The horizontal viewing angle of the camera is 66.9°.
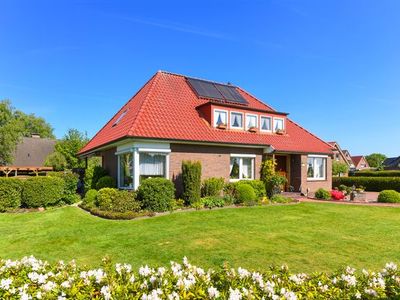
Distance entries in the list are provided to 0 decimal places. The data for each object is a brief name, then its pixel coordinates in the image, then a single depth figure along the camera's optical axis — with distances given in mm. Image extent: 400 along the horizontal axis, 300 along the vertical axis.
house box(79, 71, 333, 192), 15547
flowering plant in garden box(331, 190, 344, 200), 19469
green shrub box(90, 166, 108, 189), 19047
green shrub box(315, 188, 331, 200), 18761
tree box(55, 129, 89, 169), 35188
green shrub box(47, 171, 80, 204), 16969
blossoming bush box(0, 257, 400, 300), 3209
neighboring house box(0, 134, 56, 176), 44928
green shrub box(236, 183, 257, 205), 15555
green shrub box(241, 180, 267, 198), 16750
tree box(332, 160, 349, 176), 51219
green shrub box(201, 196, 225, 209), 14496
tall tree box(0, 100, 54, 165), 38531
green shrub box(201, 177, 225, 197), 15875
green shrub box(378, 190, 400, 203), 17109
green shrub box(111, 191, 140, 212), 12734
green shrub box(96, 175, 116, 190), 16692
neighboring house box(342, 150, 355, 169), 74462
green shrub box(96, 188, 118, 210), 13266
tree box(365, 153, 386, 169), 97212
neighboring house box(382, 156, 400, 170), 74444
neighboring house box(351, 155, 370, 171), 84562
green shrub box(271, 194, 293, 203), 16472
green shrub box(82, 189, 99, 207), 15175
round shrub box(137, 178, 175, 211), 13070
